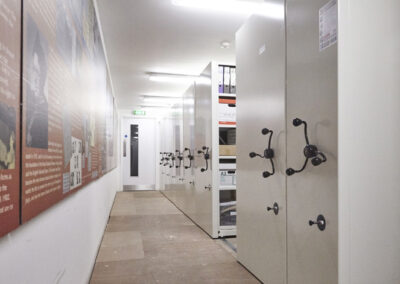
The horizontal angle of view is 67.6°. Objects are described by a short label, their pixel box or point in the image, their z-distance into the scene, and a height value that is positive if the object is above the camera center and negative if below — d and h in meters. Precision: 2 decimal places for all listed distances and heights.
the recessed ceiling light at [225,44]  3.93 +1.38
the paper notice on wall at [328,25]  1.40 +0.59
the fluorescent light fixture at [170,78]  5.40 +1.30
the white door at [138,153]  9.38 -0.19
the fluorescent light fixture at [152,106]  8.52 +1.20
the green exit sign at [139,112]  9.34 +1.10
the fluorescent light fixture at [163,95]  7.11 +1.27
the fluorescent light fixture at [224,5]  2.88 +1.41
